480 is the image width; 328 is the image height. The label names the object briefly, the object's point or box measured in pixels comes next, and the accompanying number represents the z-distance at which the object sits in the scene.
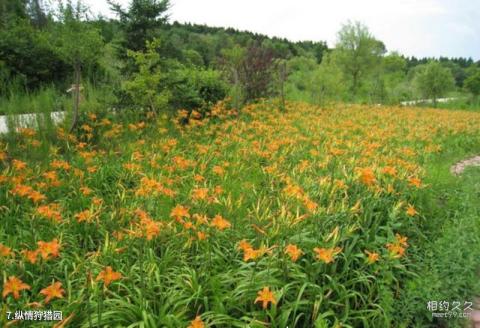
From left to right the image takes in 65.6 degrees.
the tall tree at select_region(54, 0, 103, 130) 5.10
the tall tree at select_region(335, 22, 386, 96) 20.97
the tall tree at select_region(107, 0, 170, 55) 7.37
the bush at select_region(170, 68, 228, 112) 7.53
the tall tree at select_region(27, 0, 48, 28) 20.12
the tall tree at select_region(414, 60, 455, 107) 20.66
